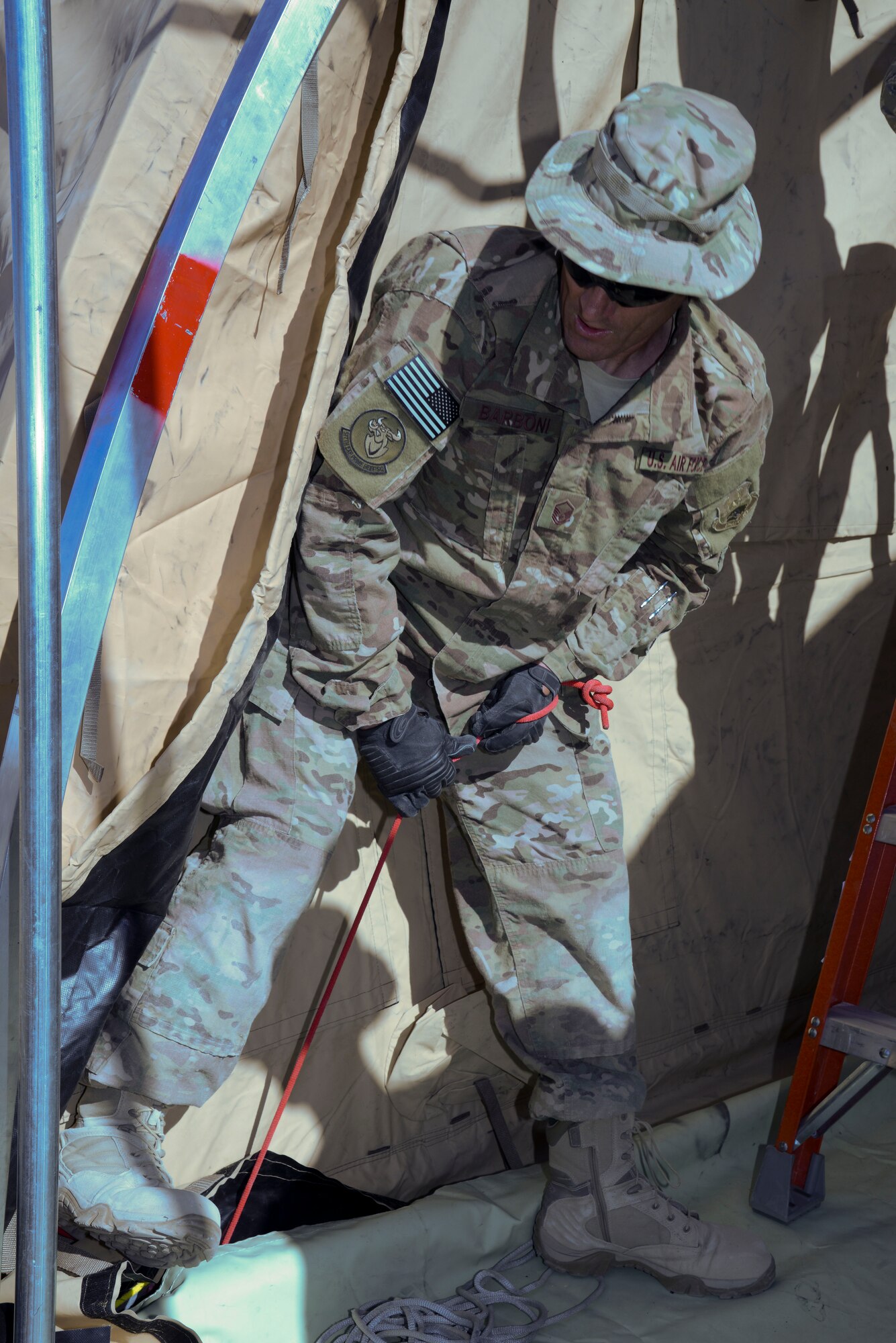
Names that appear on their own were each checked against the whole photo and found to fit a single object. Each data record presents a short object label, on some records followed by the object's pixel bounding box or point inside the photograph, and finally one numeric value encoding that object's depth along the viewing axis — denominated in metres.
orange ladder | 2.13
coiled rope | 1.79
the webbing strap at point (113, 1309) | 1.50
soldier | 1.41
